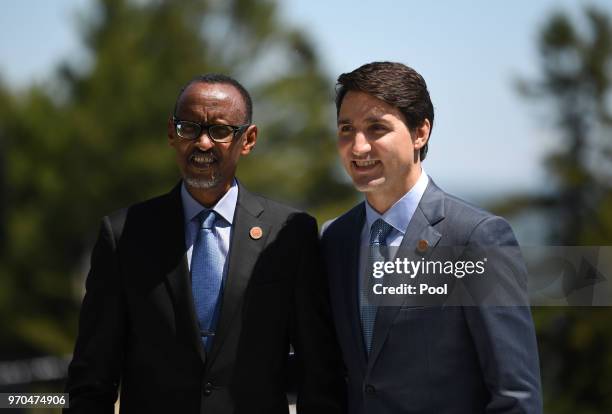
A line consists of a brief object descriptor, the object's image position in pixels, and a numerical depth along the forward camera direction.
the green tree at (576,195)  24.17
